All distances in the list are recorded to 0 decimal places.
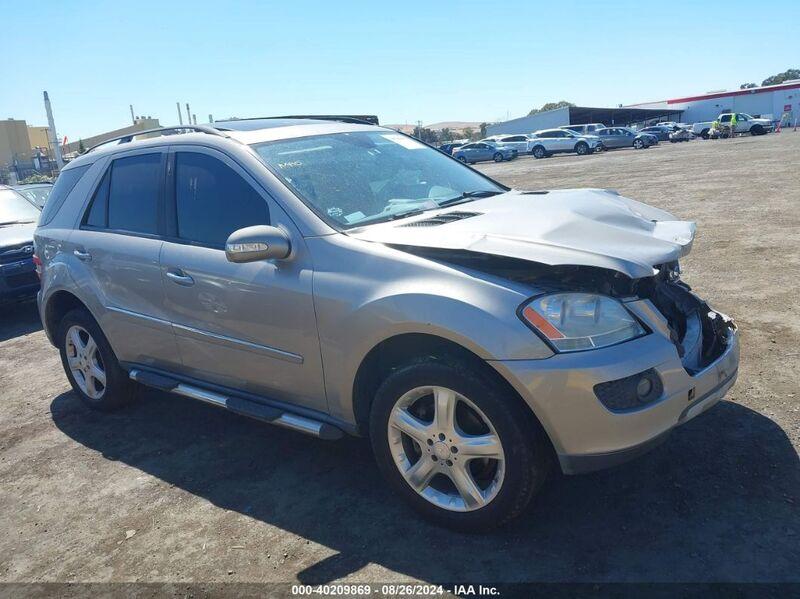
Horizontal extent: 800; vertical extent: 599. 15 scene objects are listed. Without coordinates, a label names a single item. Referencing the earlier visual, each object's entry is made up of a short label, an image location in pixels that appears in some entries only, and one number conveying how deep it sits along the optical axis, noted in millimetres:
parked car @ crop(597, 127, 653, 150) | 43281
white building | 64312
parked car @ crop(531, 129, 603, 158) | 41281
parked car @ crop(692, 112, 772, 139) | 47156
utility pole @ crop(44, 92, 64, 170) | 29094
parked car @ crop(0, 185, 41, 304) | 7664
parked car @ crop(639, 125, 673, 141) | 49219
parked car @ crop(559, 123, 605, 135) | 48050
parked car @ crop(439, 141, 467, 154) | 47316
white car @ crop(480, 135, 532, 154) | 43941
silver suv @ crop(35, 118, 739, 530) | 2648
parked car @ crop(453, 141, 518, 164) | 43969
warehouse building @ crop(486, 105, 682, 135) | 71938
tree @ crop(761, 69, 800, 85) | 131375
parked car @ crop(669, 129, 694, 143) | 48281
